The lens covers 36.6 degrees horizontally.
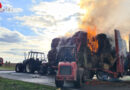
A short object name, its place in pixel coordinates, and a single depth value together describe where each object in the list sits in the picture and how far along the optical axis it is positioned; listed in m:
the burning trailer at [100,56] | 18.78
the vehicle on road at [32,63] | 27.84
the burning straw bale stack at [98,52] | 19.27
